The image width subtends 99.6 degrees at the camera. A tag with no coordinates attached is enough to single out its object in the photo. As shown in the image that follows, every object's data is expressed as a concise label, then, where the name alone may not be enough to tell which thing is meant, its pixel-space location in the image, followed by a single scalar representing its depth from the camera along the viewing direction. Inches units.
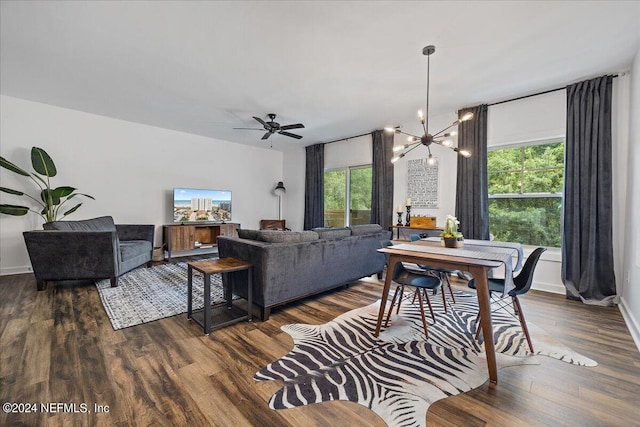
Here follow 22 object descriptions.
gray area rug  106.9
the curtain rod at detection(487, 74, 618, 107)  138.6
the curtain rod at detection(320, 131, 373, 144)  227.3
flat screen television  216.1
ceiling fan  167.0
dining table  70.8
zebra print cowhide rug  62.7
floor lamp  289.0
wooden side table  92.4
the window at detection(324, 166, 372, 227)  230.8
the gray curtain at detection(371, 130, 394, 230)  205.9
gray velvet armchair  130.8
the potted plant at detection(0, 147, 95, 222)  150.8
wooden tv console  206.1
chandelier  103.5
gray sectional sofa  103.9
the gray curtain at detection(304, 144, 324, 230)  257.9
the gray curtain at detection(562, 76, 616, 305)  124.6
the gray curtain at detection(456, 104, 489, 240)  159.3
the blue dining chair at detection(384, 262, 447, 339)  90.4
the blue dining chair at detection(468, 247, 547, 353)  83.0
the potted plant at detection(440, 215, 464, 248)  99.7
